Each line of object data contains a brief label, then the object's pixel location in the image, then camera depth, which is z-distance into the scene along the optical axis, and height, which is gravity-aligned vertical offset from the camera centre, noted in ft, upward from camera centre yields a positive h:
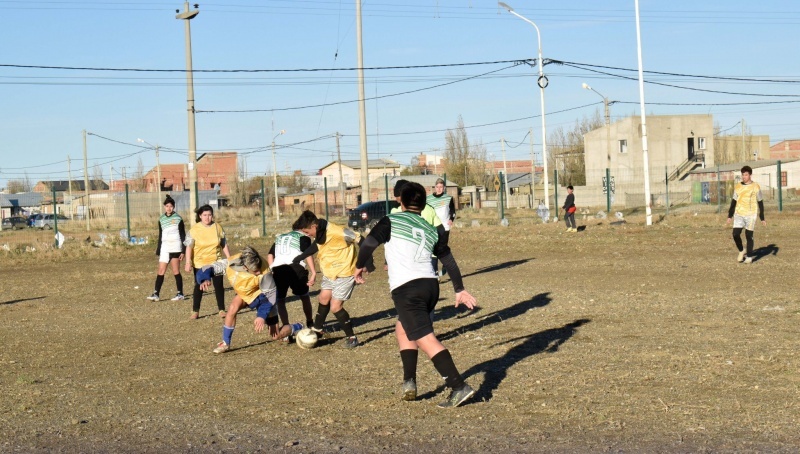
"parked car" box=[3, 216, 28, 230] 233.70 -0.07
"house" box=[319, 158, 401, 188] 384.27 +15.18
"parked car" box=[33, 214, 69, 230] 214.90 +0.07
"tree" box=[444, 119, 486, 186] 334.44 +15.21
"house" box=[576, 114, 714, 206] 262.47 +13.83
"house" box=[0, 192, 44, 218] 312.91 +7.22
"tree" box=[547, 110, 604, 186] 296.92 +13.53
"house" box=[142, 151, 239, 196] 361.10 +17.02
